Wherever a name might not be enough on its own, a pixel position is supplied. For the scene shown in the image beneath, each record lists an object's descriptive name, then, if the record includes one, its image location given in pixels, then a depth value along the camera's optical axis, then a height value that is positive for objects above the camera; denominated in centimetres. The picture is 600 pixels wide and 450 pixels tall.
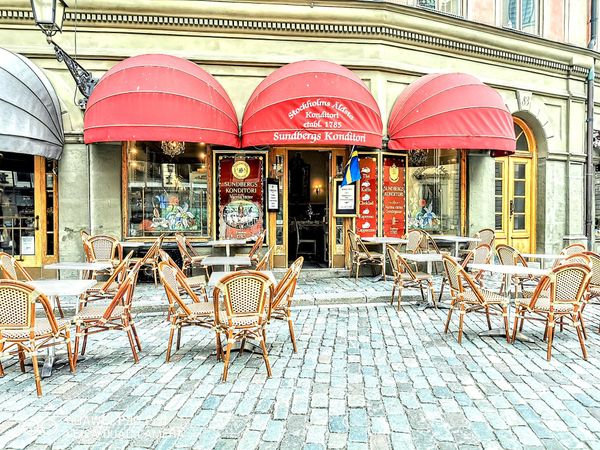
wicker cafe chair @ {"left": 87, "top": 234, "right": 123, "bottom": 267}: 831 -59
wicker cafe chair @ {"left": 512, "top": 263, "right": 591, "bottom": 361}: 505 -94
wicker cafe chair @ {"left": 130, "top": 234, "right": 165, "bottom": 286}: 824 -80
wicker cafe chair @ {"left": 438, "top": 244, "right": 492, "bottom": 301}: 728 -65
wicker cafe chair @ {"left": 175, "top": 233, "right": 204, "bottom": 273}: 850 -81
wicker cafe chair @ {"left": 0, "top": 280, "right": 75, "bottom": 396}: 407 -93
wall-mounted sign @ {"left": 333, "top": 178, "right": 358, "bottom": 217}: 982 +36
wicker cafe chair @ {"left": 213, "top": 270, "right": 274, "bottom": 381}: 444 -93
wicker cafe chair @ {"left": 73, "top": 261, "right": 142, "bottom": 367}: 477 -111
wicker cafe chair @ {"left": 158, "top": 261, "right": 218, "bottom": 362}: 488 -111
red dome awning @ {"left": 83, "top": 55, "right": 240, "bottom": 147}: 764 +194
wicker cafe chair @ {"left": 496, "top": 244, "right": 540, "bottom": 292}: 710 -72
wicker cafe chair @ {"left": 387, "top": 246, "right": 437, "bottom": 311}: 726 -103
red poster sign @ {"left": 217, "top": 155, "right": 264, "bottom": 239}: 961 +43
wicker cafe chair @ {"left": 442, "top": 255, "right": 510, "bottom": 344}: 551 -107
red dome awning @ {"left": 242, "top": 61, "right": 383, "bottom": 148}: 819 +195
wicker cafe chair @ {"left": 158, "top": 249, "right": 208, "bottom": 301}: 650 -104
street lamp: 695 +309
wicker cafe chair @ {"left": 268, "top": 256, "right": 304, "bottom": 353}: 509 -94
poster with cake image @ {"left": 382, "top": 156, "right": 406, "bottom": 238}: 1009 +46
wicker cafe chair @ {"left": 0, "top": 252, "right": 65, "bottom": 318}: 600 -68
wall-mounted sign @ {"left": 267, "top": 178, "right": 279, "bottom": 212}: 973 +48
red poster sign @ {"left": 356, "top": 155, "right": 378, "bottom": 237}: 994 +39
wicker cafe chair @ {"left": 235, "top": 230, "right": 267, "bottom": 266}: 857 -68
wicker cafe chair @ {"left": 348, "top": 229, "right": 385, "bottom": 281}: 912 -83
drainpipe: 1215 +202
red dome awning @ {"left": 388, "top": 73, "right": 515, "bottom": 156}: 876 +196
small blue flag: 965 +102
